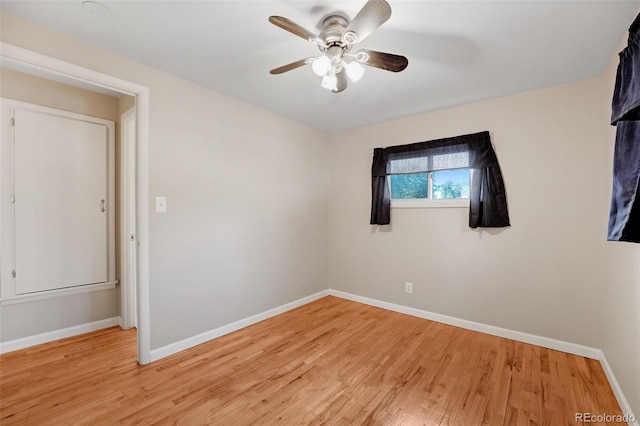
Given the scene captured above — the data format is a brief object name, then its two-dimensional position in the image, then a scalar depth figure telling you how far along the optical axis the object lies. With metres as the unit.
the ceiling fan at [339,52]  1.42
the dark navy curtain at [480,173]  2.65
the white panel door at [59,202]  2.41
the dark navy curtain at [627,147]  1.36
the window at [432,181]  2.93
